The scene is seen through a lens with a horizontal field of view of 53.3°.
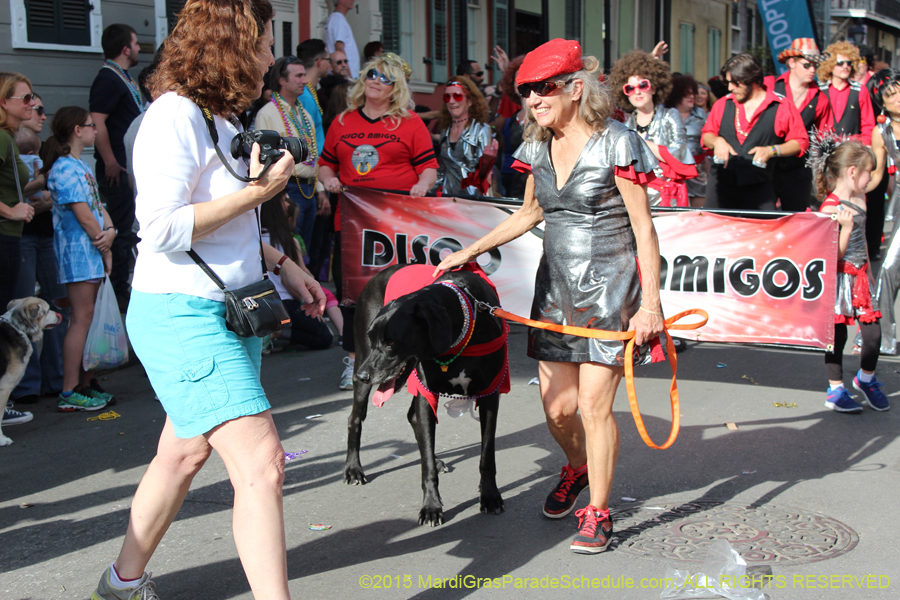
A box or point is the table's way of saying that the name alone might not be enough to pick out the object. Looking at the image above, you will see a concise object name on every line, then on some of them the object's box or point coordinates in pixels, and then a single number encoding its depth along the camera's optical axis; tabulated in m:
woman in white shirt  2.66
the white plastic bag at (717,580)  3.28
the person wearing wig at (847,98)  9.37
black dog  3.88
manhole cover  3.66
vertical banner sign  15.48
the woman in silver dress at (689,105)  10.77
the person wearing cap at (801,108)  8.08
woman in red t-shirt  6.66
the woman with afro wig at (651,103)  7.40
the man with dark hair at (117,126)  8.16
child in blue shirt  6.01
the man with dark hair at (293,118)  8.03
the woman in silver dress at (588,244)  3.56
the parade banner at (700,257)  5.84
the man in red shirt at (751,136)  7.40
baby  6.89
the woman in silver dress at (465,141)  8.30
